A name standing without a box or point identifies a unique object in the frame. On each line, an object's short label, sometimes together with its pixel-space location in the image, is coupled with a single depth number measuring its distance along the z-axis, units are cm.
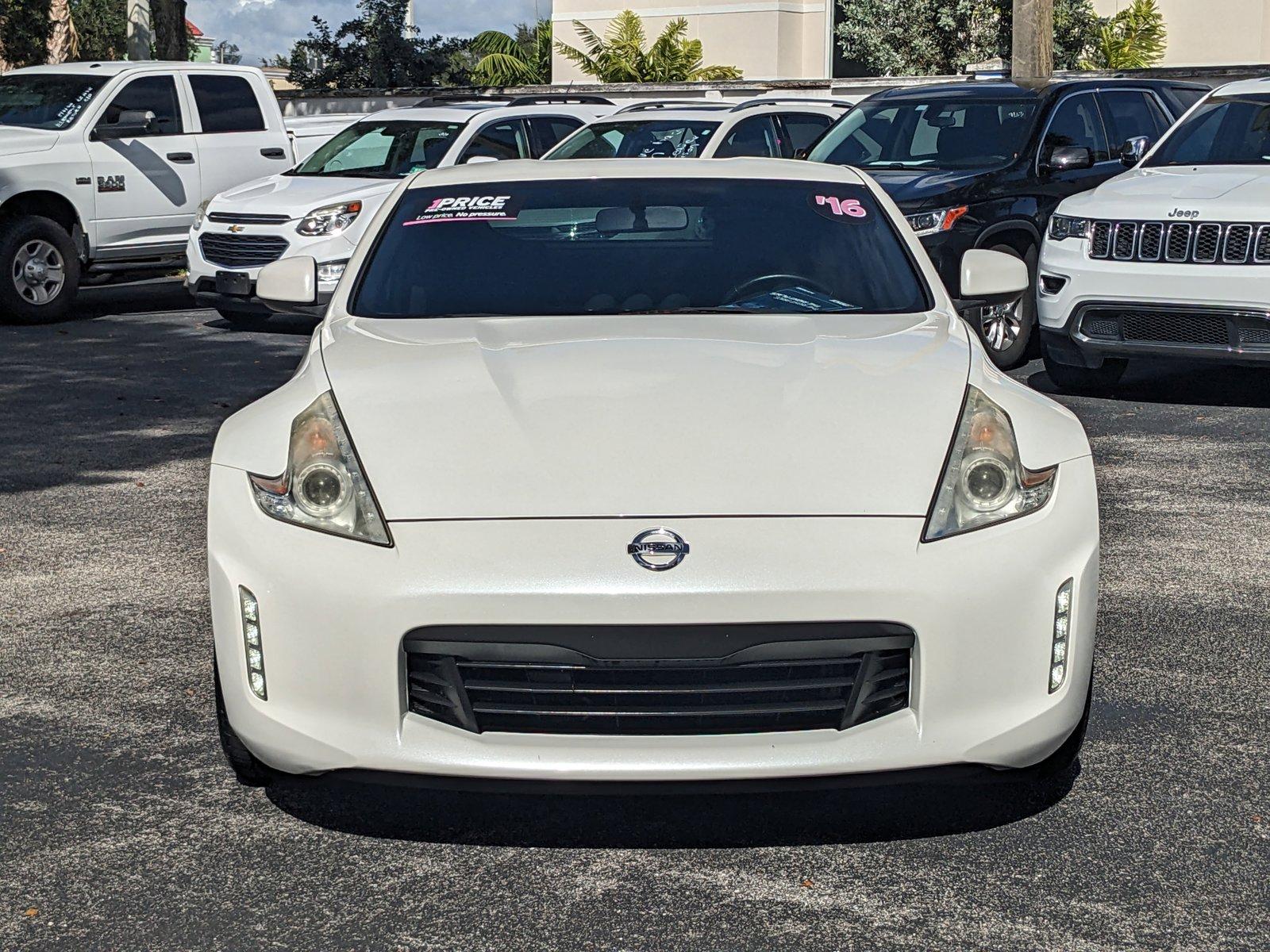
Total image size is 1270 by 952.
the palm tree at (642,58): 3322
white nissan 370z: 331
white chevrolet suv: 1265
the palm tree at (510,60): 3572
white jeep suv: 888
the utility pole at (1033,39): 1911
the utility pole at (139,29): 2106
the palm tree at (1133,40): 2984
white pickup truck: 1336
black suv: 1067
